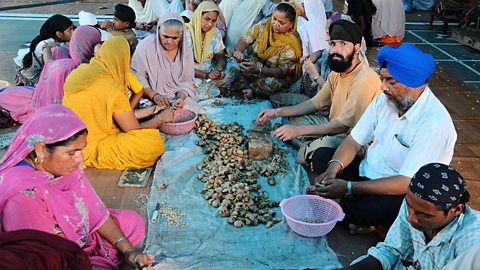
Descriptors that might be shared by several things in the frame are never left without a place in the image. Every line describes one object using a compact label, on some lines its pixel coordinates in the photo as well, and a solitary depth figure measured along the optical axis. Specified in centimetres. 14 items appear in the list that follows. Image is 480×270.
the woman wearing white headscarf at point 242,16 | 634
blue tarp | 276
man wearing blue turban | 266
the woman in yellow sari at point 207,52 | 521
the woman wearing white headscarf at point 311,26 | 519
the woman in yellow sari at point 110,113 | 347
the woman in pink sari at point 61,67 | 397
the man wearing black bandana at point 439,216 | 185
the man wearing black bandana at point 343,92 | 356
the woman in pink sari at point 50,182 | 211
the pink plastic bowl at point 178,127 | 419
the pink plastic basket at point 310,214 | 288
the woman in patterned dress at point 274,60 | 503
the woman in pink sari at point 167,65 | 449
